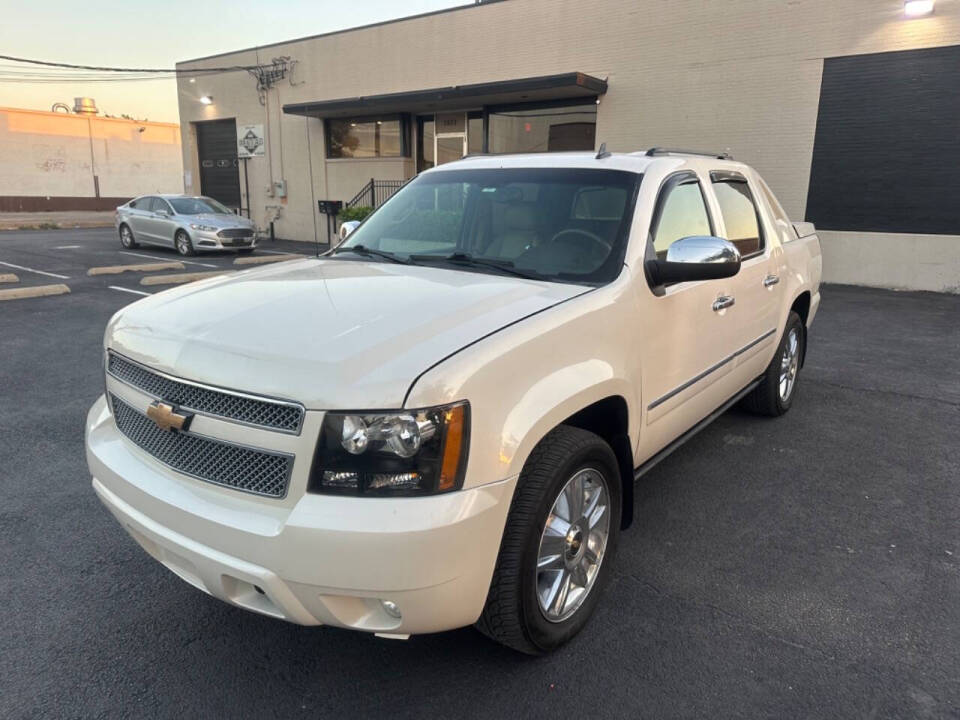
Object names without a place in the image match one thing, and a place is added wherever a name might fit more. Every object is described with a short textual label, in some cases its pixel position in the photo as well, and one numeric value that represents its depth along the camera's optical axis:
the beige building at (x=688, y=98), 11.99
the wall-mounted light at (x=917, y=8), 11.31
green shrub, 17.30
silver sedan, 16.66
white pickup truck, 2.02
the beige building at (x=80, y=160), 40.41
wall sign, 22.16
